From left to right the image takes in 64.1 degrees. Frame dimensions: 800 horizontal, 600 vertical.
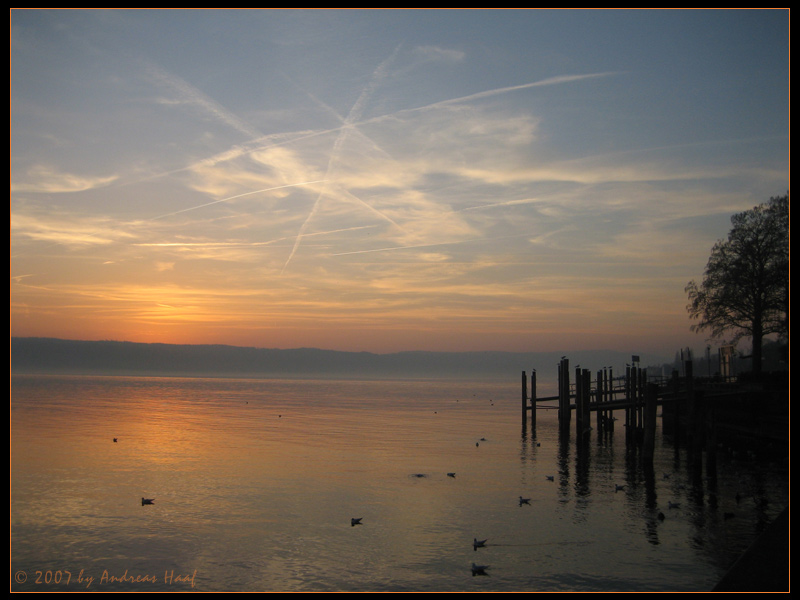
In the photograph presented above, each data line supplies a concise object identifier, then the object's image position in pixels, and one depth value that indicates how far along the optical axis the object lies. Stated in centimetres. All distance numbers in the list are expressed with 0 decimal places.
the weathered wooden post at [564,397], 4400
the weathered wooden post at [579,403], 3962
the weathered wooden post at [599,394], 4495
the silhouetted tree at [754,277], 4556
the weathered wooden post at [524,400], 5148
